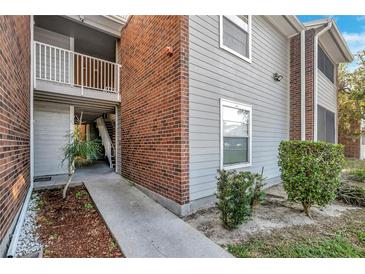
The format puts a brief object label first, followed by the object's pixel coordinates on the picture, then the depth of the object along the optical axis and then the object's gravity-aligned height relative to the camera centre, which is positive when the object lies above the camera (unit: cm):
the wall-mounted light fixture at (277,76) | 654 +198
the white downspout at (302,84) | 689 +183
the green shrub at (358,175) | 656 -124
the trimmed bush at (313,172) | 373 -64
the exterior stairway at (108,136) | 807 +4
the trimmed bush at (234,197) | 316 -94
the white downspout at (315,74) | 679 +215
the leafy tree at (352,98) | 1100 +221
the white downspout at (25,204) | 253 -129
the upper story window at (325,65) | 794 +310
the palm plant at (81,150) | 480 -31
